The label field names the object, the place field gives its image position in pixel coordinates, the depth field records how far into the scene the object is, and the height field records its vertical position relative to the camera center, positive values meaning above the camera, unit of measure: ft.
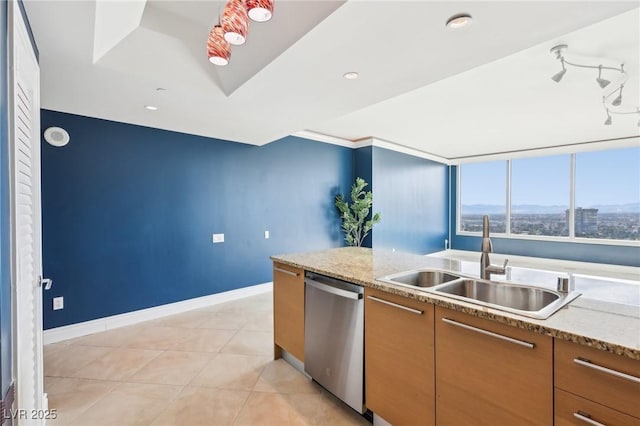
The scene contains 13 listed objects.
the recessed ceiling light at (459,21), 4.74 +3.15
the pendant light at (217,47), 4.53 +2.58
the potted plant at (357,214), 17.52 -0.17
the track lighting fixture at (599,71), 8.18 +4.44
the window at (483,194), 24.43 +1.42
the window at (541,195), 21.52 +1.20
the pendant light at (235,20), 3.86 +2.57
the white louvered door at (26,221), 3.87 -0.14
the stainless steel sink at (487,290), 4.47 -1.38
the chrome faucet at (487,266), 5.47 -1.05
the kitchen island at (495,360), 3.09 -1.95
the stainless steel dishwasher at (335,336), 5.83 -2.71
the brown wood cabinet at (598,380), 2.91 -1.80
